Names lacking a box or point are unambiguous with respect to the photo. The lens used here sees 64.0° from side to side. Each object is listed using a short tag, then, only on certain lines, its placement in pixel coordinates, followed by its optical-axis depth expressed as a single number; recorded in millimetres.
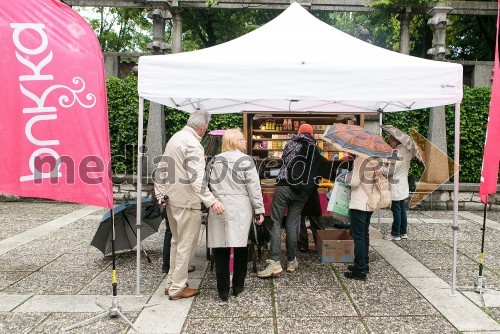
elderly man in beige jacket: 4094
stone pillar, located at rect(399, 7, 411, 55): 10483
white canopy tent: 4316
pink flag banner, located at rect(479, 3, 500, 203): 4359
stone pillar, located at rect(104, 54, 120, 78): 10914
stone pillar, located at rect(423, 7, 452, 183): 9875
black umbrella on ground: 5543
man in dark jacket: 5023
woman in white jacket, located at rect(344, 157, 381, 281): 4828
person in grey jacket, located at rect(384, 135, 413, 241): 6609
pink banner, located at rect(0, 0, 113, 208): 3400
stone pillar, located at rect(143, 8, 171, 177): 10328
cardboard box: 5605
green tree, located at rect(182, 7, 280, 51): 17094
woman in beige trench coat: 4188
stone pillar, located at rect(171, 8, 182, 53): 10656
